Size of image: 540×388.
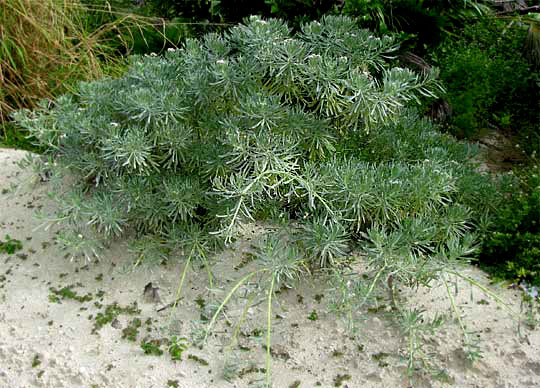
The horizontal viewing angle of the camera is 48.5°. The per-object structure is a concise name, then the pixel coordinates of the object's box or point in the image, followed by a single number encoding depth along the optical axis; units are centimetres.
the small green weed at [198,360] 234
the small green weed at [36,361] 234
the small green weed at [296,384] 225
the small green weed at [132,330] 246
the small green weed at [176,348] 235
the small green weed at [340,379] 226
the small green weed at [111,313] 253
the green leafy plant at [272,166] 232
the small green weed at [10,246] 299
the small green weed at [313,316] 254
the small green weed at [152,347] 238
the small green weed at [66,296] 267
